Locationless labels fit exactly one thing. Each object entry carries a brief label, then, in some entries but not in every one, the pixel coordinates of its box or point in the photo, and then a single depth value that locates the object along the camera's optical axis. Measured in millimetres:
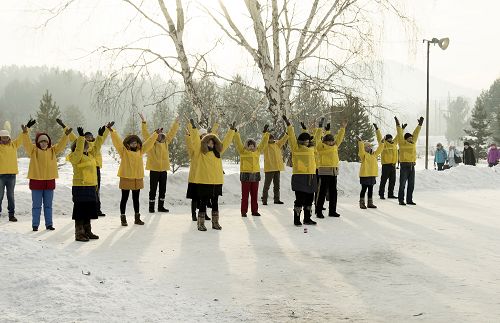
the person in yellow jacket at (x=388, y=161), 13943
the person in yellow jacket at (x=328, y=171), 11125
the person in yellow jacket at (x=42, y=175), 9148
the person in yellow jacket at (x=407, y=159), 12992
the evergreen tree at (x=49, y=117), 44247
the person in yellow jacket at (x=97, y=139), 8695
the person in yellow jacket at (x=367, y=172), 12617
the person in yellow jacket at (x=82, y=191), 8172
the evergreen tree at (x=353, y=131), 30656
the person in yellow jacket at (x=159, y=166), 11688
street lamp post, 25516
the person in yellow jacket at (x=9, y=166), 10359
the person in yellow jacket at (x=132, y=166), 9578
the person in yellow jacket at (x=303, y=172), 9523
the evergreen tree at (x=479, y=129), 54031
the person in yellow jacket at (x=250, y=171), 11190
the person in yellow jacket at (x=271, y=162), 13086
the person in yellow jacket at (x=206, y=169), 9062
